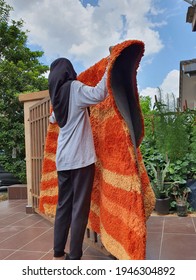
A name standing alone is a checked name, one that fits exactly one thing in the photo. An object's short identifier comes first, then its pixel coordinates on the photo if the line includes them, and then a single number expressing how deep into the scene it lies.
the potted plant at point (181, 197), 3.79
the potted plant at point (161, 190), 3.92
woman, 1.80
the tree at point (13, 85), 6.18
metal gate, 3.53
